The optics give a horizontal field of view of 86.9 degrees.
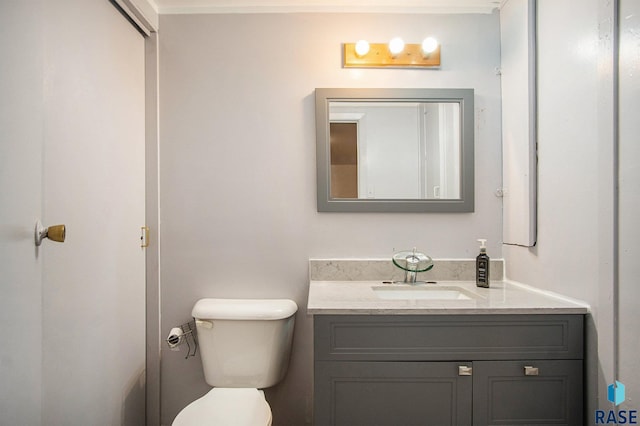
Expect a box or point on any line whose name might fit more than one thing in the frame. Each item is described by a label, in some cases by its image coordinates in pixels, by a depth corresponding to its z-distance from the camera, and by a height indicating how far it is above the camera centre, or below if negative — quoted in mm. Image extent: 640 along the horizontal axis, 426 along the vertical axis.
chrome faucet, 1626 -253
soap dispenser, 1598 -282
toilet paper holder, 1715 -645
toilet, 1533 -609
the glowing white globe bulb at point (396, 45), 1653 +811
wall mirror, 1693 +295
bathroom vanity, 1183 -543
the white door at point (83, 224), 1005 -49
